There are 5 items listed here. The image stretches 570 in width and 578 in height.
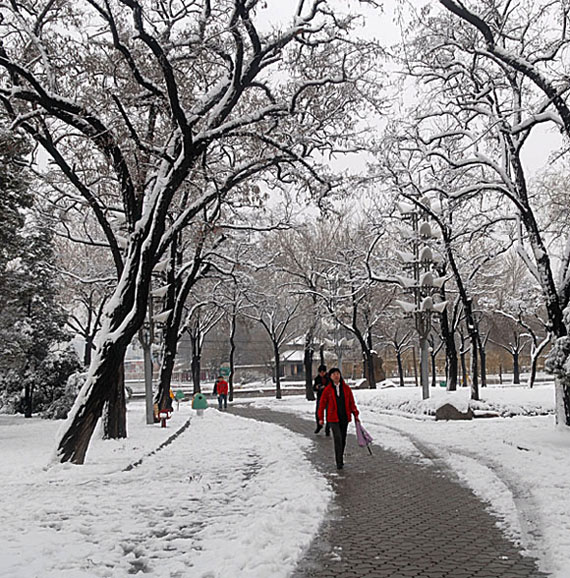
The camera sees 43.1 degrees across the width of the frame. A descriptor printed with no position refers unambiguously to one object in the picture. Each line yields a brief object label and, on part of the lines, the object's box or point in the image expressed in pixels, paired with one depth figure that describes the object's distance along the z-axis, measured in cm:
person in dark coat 1806
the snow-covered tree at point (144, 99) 1294
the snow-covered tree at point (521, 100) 1493
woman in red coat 1245
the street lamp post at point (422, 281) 2694
